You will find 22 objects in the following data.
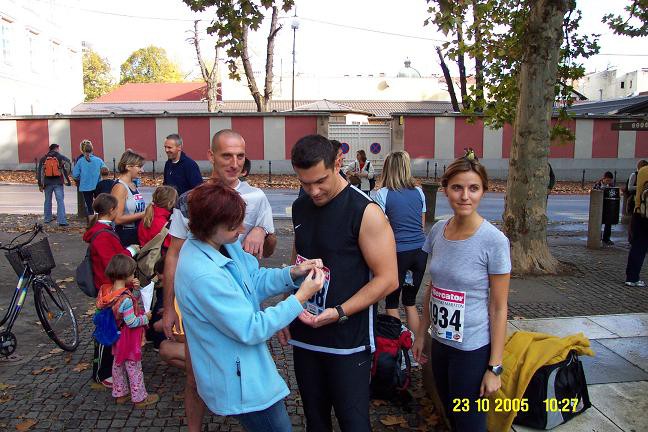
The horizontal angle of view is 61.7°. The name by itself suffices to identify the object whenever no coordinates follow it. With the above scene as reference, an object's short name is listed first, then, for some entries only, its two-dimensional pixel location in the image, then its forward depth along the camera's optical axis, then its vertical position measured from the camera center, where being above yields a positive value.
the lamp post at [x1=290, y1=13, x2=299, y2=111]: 37.06 +8.32
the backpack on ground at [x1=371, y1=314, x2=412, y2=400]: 3.91 -1.55
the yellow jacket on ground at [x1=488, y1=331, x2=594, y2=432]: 3.31 -1.32
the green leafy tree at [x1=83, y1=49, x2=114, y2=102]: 77.25 +10.08
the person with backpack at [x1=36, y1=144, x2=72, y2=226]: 12.09 -0.65
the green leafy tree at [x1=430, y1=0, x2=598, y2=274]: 7.80 +0.32
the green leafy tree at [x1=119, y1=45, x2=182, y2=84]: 79.38 +11.86
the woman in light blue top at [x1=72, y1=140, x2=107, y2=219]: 11.33 -0.50
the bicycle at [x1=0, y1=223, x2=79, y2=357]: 4.82 -1.40
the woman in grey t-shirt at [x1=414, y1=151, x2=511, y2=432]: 2.74 -0.78
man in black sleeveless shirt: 2.58 -0.63
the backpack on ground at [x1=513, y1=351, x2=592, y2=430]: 3.38 -1.56
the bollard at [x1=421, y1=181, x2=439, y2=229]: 12.91 -1.27
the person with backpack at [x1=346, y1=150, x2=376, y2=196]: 14.39 -0.65
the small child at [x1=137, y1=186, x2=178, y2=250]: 5.03 -0.62
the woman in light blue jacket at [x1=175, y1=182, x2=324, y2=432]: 2.24 -0.71
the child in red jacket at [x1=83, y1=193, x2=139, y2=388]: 4.30 -0.82
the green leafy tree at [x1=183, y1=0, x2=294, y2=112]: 8.31 +2.00
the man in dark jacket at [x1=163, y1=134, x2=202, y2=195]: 5.95 -0.26
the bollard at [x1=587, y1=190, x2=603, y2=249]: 10.42 -1.40
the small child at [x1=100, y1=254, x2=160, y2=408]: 4.03 -1.41
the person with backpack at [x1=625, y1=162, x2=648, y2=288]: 6.84 -1.13
